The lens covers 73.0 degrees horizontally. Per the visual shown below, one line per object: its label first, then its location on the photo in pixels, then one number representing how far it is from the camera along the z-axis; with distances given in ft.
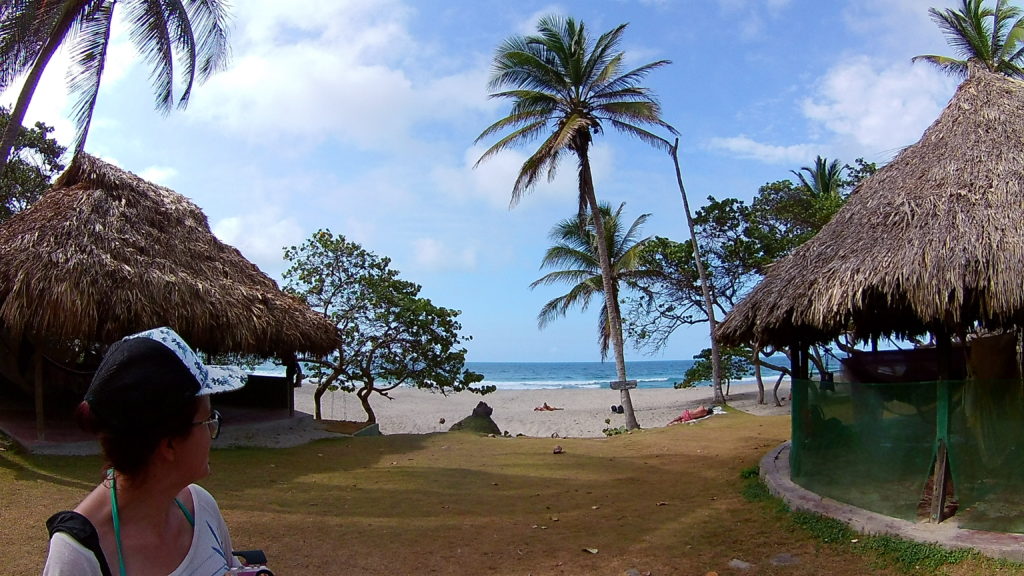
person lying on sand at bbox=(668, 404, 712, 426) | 50.14
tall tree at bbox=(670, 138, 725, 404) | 61.46
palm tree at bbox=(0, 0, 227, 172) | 25.68
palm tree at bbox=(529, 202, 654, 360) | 71.10
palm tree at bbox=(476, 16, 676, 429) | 52.80
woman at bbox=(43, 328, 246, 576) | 4.51
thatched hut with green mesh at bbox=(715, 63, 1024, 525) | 18.71
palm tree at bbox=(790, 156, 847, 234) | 60.46
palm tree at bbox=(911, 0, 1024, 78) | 52.60
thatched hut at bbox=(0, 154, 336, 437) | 29.76
